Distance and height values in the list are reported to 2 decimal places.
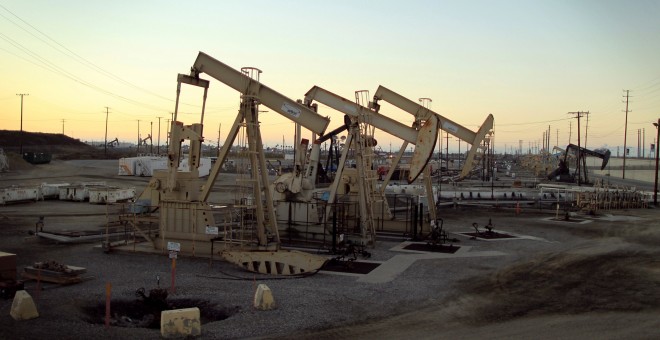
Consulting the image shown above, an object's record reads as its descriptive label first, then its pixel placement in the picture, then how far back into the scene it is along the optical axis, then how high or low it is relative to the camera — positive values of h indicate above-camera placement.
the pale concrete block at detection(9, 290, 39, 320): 9.02 -2.31
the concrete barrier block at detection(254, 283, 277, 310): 10.00 -2.27
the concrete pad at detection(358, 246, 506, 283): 13.19 -2.29
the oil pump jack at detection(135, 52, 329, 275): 15.23 +0.12
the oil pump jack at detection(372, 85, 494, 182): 21.04 +2.42
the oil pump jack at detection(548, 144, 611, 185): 56.88 +2.48
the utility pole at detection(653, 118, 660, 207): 35.50 +0.33
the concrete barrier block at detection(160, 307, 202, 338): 8.36 -2.31
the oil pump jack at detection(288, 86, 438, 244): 17.62 +1.36
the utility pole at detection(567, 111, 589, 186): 54.01 +2.94
